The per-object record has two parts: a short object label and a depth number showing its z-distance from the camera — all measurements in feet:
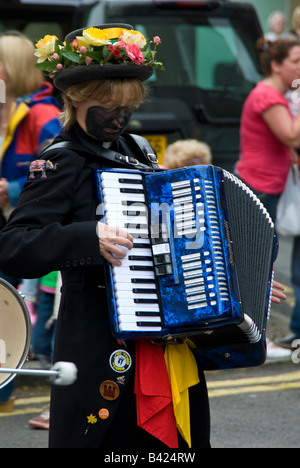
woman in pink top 34.19
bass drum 16.55
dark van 44.45
